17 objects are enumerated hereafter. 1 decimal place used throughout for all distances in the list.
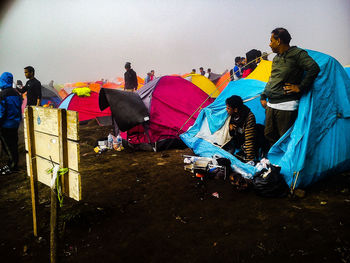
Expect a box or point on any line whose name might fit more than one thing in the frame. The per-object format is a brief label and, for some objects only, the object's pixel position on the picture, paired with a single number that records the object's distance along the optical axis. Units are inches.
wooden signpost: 75.0
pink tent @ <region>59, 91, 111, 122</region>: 335.3
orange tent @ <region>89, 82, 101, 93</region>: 581.2
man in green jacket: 122.3
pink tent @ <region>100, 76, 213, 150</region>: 209.0
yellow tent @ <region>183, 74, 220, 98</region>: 453.7
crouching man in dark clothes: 156.9
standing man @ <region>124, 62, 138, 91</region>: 374.7
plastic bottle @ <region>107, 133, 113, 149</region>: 238.1
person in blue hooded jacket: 160.7
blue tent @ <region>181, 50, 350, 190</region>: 123.1
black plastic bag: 120.0
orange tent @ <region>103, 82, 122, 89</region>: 668.6
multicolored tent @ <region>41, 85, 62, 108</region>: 452.8
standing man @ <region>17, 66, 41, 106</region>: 224.1
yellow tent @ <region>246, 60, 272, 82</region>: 204.8
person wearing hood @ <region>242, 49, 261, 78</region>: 285.0
